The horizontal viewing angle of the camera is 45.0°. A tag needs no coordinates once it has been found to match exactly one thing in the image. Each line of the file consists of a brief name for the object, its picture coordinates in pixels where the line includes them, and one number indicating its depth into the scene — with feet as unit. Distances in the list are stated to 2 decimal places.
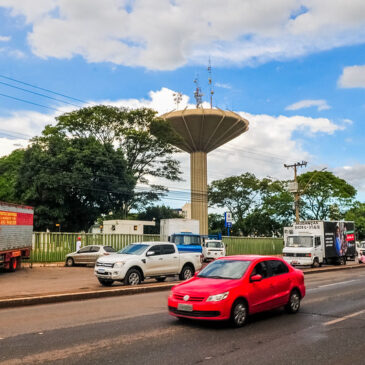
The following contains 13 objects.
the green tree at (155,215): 229.66
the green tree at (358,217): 247.83
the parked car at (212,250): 117.50
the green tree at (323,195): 221.05
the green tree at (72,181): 138.62
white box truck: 97.09
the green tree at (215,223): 283.79
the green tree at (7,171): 183.42
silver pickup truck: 55.06
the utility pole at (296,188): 140.14
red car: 28.14
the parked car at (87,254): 95.20
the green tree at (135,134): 160.86
